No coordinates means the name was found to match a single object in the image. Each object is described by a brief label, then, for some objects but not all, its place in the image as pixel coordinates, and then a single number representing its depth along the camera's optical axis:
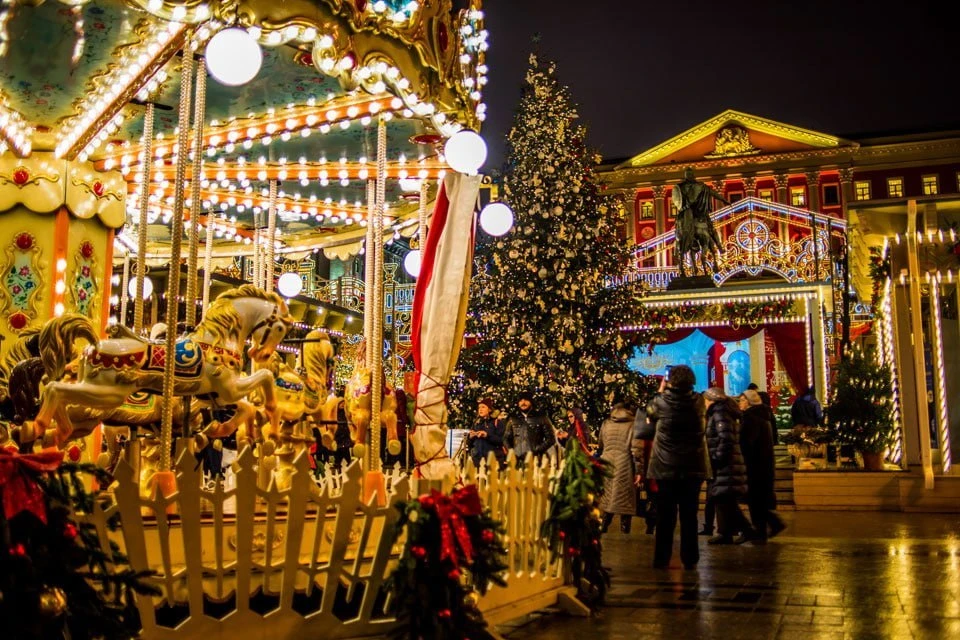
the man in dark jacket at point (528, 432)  12.66
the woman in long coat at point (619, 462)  11.73
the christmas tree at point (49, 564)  3.28
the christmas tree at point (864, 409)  16.16
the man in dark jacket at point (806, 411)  19.66
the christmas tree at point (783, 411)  25.17
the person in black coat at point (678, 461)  8.65
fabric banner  7.09
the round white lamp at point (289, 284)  13.25
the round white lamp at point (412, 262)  10.84
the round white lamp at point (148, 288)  12.49
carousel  4.96
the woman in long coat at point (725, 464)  10.65
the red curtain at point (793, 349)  26.22
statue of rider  25.73
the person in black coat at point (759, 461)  11.45
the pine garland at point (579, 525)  6.82
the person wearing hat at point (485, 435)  12.99
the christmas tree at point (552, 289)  18.25
